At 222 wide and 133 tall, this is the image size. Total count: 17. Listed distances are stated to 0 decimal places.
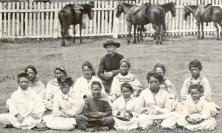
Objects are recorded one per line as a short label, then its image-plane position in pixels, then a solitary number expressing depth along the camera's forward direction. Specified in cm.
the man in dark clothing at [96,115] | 738
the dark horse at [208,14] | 1650
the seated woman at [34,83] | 831
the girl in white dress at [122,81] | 835
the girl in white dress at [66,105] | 752
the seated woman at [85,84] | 831
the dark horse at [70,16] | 1528
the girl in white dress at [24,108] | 743
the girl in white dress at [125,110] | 743
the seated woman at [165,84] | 806
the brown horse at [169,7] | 1634
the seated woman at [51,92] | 851
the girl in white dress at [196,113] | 739
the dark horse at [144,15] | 1537
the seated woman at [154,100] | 768
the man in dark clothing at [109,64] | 895
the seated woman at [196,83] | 782
